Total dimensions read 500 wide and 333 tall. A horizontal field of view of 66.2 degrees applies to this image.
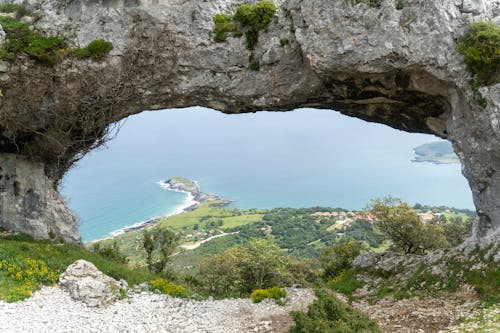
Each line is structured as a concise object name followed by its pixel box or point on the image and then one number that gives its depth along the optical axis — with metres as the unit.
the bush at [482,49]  14.18
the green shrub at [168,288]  14.91
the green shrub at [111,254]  22.69
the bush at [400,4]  15.33
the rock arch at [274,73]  15.12
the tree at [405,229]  26.02
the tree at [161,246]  24.03
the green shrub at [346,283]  18.31
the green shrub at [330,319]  8.55
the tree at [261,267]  21.73
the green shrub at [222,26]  18.14
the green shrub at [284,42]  17.67
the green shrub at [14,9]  18.25
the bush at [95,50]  17.41
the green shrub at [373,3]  15.51
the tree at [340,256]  24.33
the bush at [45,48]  16.98
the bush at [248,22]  18.12
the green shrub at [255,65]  18.22
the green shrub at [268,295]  15.80
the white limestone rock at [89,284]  12.74
